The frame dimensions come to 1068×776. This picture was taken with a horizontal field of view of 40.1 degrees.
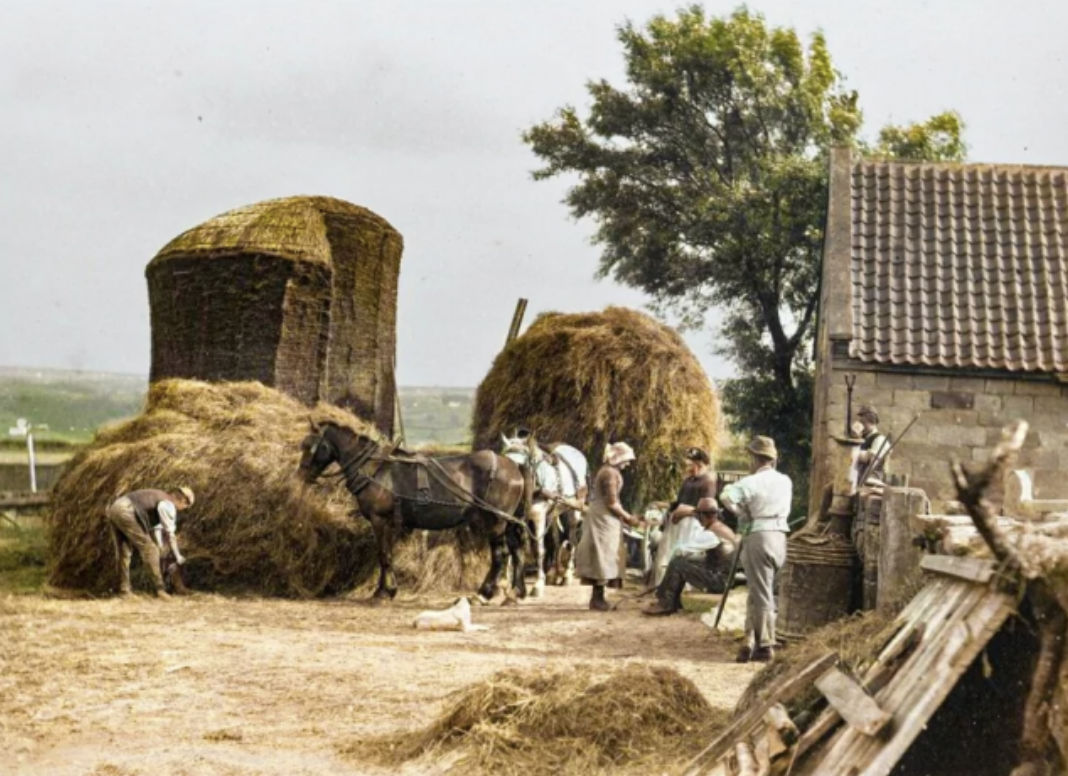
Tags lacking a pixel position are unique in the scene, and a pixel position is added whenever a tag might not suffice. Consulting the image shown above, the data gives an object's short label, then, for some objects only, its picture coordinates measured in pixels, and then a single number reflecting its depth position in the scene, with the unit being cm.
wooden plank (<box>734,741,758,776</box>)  648
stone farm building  1878
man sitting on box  1426
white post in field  2642
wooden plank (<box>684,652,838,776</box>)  703
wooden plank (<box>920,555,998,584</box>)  613
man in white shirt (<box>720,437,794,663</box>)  1111
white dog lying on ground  1332
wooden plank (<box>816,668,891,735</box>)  597
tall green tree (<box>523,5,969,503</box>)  3014
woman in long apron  1529
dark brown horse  1605
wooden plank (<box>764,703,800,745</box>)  648
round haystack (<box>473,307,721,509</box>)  1945
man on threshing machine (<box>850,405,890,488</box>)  1352
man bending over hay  1539
